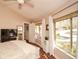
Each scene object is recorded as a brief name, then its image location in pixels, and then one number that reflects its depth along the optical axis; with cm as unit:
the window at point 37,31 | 389
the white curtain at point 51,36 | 244
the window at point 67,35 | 162
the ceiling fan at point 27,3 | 194
